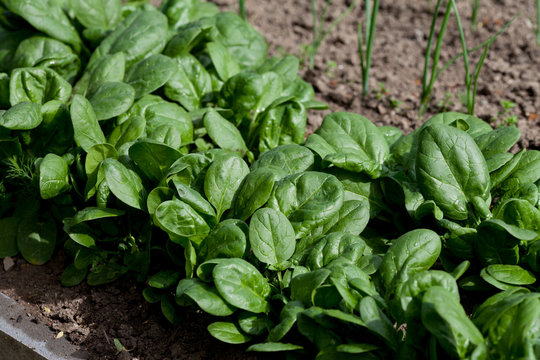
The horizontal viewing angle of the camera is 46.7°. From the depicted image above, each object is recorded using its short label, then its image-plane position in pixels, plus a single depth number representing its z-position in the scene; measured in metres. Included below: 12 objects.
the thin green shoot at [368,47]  3.10
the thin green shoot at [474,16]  3.84
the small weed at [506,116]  3.17
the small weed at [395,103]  3.44
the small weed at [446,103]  3.43
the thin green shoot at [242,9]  3.70
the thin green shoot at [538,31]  3.35
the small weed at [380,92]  3.50
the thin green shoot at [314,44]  3.73
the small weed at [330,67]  3.78
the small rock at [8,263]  2.67
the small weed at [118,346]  2.22
